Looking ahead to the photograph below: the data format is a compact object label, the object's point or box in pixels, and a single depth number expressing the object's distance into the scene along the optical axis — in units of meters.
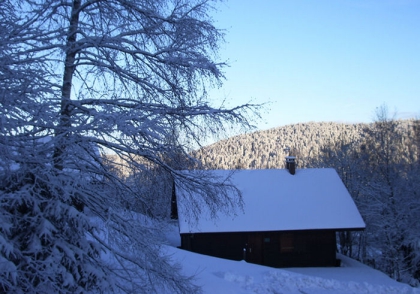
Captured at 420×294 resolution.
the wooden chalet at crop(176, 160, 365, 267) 21.12
